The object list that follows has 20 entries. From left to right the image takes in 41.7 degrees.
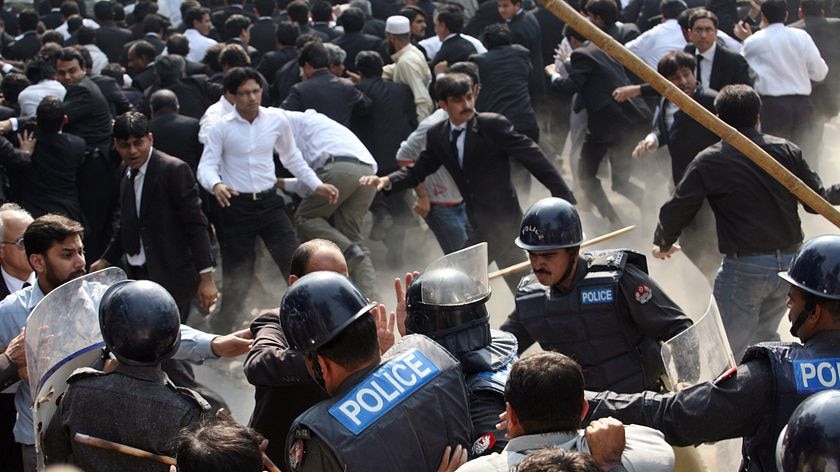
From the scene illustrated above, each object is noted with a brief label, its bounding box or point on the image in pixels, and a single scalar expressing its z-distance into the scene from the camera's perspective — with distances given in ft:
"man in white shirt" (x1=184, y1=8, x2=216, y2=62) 39.68
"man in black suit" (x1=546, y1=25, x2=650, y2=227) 30.96
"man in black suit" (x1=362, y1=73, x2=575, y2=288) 23.84
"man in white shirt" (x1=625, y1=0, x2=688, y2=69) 32.45
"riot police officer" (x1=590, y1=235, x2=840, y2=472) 11.43
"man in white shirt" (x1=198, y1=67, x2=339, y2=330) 25.41
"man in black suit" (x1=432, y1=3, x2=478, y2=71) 33.91
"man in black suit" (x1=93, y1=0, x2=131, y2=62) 42.01
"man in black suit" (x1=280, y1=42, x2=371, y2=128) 29.94
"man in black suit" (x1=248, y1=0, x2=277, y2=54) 40.37
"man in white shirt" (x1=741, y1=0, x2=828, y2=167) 29.86
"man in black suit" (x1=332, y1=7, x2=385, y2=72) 36.01
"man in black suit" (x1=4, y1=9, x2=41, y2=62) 41.34
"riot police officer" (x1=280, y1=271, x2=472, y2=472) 10.12
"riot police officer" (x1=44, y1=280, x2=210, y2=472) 11.79
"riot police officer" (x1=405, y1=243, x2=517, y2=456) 11.97
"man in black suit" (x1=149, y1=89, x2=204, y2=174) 27.86
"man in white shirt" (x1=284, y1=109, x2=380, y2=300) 27.14
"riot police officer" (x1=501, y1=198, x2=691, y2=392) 14.93
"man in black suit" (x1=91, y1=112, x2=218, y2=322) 22.61
